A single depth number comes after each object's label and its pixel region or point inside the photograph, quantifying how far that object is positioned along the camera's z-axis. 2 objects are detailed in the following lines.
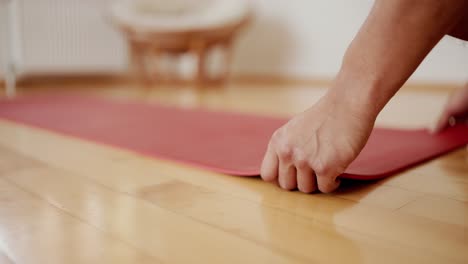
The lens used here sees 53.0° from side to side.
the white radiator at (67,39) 2.73
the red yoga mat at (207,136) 0.77
